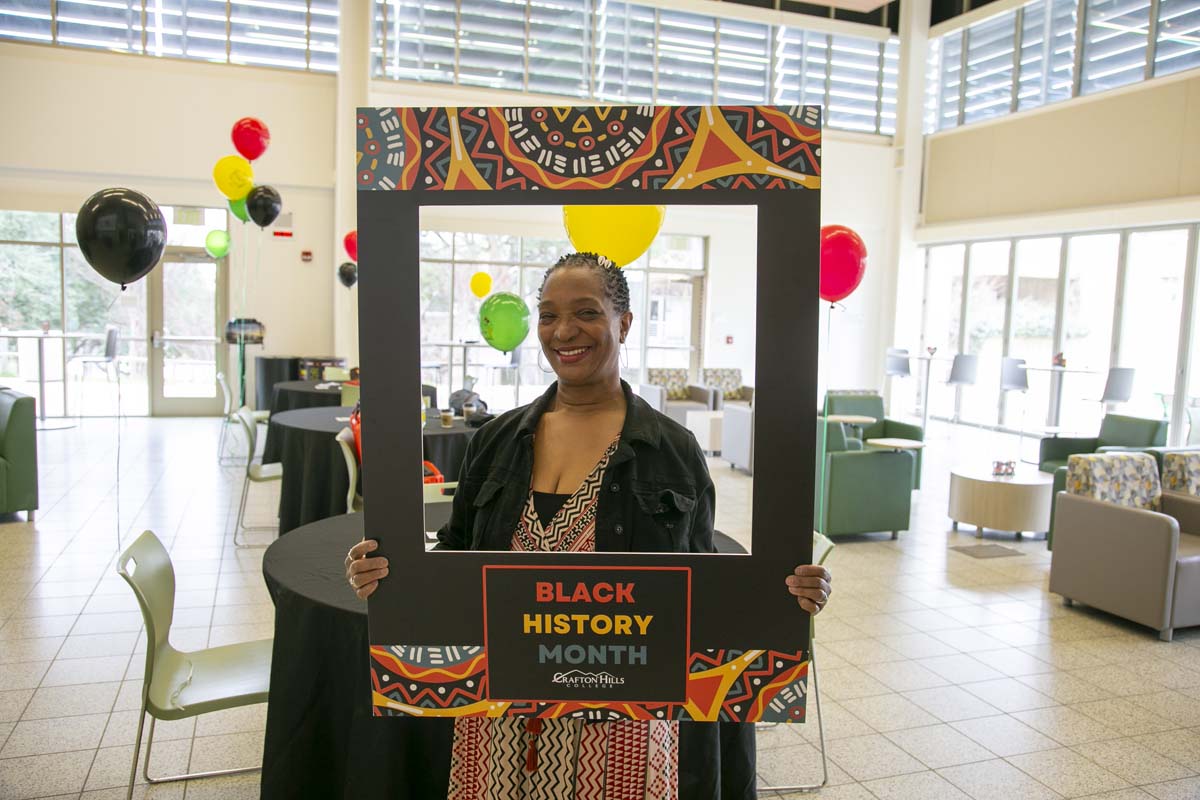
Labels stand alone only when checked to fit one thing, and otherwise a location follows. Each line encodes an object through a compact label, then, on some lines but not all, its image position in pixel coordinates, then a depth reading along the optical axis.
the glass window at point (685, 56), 12.61
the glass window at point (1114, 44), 10.16
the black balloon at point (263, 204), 7.31
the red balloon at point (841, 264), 4.75
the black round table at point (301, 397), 7.37
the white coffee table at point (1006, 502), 6.16
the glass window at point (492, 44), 11.72
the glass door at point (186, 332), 11.32
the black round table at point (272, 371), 10.59
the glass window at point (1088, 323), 10.55
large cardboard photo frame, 1.16
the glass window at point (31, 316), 10.73
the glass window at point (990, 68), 12.04
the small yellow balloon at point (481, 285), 8.91
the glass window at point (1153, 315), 9.70
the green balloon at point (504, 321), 4.28
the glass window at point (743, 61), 12.91
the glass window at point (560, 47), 12.00
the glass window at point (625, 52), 12.27
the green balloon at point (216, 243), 9.91
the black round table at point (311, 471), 4.93
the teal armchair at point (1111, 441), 6.89
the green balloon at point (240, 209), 8.02
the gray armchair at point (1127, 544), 4.29
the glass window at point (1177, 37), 9.52
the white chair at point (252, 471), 5.42
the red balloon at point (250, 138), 8.16
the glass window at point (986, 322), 12.24
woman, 1.34
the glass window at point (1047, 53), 11.10
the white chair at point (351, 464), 4.44
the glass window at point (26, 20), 10.28
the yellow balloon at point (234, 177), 7.71
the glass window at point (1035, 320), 11.40
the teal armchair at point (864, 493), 6.02
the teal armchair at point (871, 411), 8.02
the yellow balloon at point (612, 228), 1.34
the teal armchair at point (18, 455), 5.68
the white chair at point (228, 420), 7.82
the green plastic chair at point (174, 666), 2.35
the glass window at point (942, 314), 13.15
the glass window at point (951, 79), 12.94
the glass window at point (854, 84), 13.45
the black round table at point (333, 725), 2.07
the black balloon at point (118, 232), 3.90
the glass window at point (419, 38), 11.40
